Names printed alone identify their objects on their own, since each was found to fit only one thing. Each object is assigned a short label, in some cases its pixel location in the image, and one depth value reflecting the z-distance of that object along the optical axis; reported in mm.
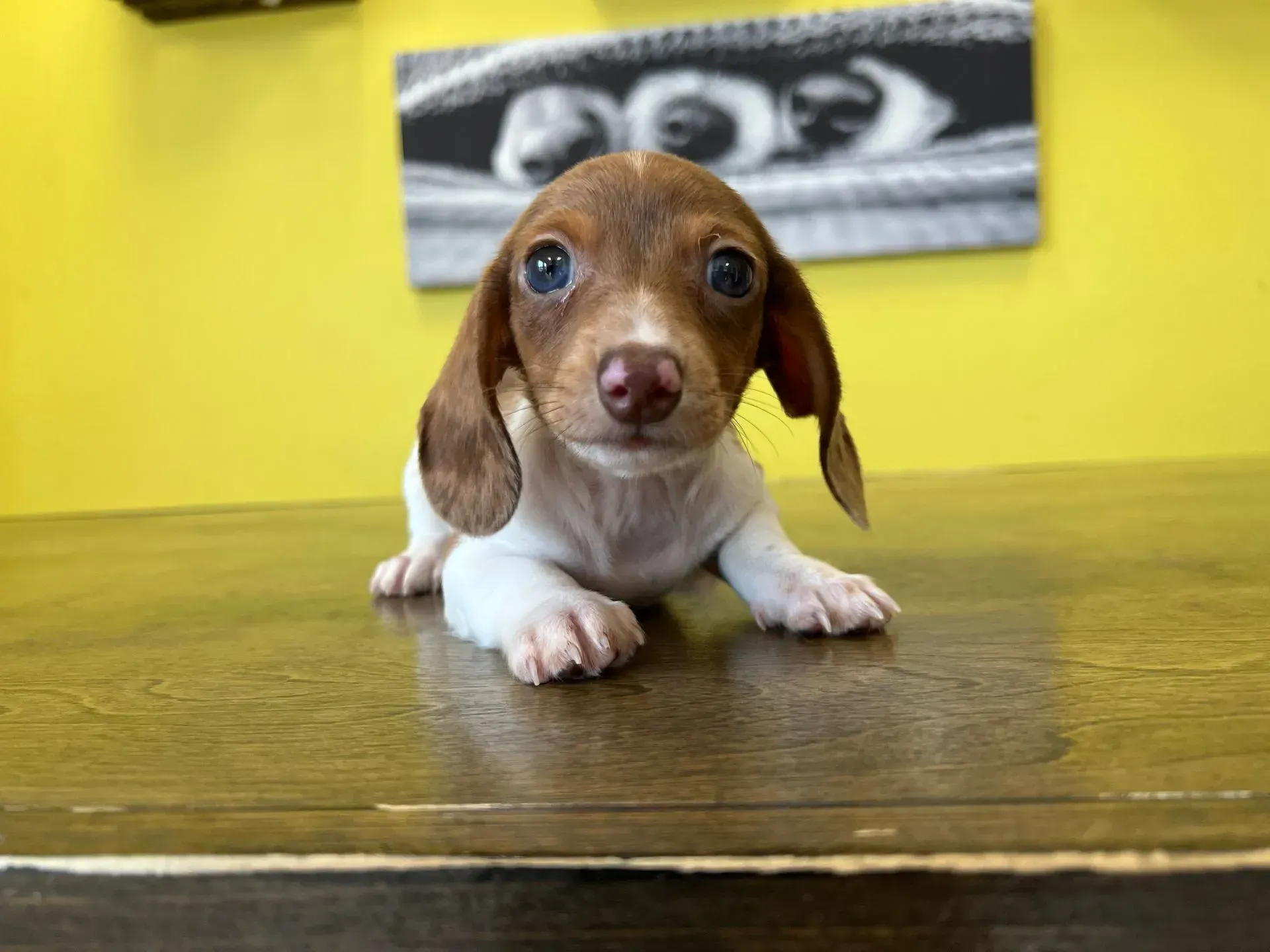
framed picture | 605
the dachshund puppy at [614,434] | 190
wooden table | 110
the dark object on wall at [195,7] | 656
